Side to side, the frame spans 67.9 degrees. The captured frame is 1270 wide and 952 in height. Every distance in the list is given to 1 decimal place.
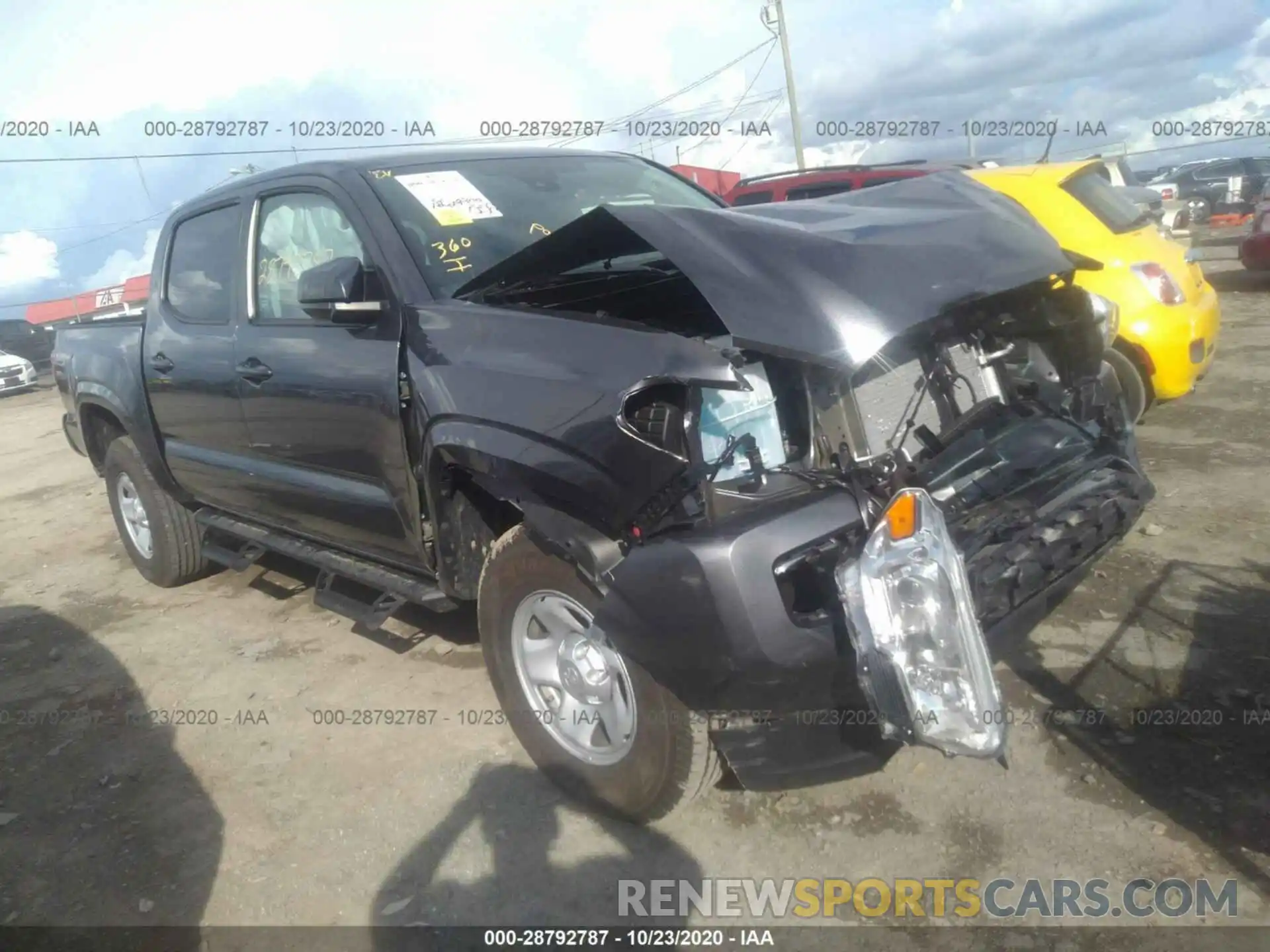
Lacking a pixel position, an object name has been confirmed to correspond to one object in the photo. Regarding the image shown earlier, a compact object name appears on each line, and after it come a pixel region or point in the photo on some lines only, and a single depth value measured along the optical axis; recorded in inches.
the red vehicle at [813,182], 324.5
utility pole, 871.1
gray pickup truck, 81.5
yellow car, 203.3
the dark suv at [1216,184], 745.6
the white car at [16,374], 751.7
